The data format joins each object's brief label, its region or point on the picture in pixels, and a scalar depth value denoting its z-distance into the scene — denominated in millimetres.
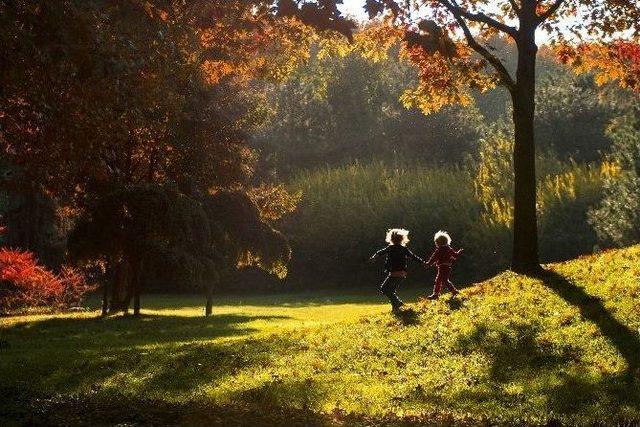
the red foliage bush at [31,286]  26766
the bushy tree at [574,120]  54812
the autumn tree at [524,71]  18469
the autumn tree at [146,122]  13586
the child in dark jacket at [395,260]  18500
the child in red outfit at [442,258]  18547
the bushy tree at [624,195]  34594
